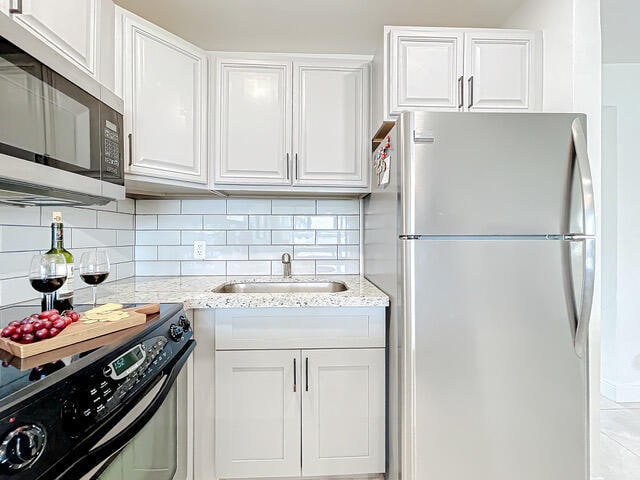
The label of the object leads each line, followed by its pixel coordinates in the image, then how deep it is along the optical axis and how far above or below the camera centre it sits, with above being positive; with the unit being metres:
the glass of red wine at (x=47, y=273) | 1.08 -0.10
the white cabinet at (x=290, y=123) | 1.91 +0.63
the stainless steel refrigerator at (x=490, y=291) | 1.33 -0.19
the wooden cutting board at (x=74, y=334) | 0.81 -0.24
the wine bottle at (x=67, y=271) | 1.18 -0.11
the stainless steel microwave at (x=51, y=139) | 0.83 +0.28
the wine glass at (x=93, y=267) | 1.25 -0.10
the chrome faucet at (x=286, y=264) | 2.16 -0.15
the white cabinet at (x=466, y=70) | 1.64 +0.78
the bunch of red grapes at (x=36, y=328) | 0.85 -0.22
